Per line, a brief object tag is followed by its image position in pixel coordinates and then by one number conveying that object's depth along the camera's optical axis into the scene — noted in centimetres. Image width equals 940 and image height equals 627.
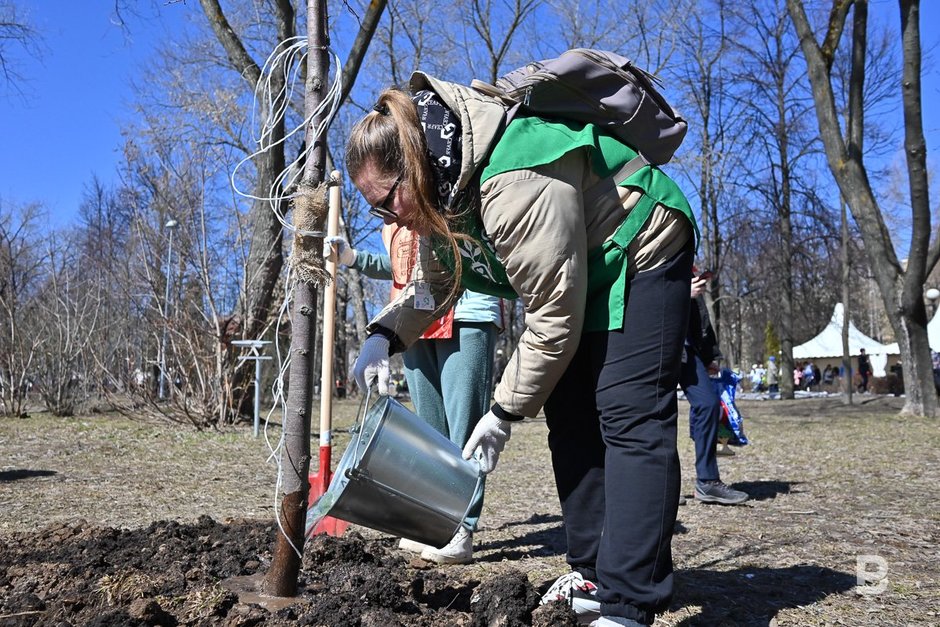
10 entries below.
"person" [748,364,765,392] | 3575
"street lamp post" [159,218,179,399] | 876
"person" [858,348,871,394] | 3127
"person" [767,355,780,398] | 3146
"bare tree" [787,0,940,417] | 1081
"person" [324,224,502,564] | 324
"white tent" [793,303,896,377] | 3284
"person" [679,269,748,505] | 448
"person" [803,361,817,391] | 3706
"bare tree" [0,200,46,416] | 1141
